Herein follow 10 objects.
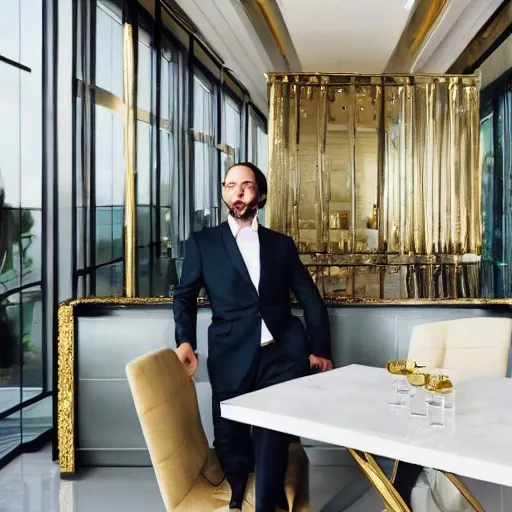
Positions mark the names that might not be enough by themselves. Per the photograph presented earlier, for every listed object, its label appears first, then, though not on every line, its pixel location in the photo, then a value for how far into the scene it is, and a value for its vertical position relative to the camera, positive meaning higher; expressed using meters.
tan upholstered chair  1.77 -0.55
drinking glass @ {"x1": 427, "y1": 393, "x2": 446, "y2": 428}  1.68 -0.41
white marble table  1.42 -0.43
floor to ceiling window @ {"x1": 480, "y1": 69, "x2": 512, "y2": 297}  3.77 +0.41
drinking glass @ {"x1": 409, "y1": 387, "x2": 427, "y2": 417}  1.74 -0.41
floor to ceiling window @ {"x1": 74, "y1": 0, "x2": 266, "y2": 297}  3.72 +0.70
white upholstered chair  2.62 -0.38
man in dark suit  2.63 -0.20
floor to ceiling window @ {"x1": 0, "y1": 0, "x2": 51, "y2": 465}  3.65 +0.21
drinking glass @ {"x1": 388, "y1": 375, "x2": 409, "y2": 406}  1.85 -0.40
